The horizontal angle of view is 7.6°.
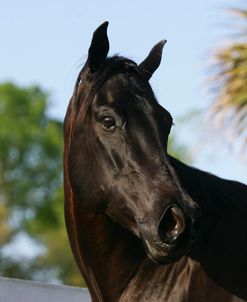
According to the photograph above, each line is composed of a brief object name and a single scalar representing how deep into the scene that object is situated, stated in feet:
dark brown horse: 30.95
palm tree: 74.07
